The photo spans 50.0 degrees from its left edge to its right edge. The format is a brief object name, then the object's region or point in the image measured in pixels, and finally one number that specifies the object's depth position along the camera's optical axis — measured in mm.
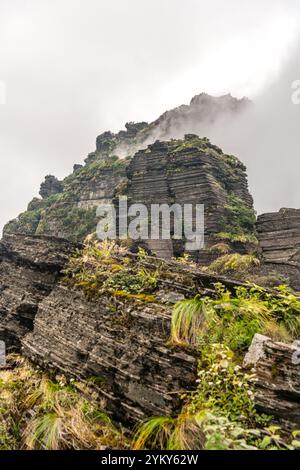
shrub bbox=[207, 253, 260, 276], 17141
